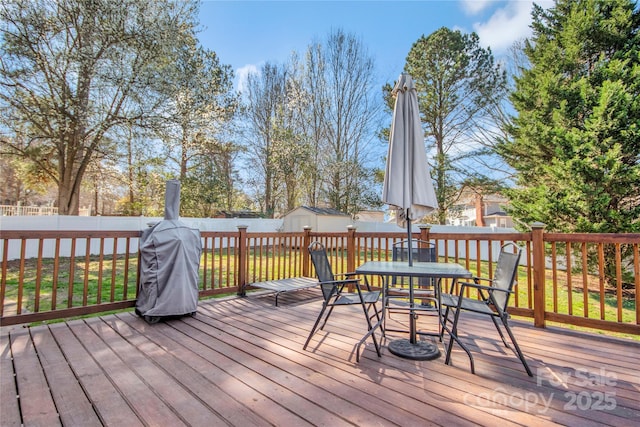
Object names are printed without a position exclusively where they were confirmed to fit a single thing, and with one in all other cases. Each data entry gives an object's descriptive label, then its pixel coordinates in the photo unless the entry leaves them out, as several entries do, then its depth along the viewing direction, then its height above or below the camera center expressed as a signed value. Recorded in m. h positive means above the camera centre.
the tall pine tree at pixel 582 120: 6.29 +2.55
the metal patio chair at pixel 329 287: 2.63 -0.55
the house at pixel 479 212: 12.98 +1.01
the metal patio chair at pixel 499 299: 2.18 -0.54
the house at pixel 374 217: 23.45 +0.96
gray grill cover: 3.29 -0.45
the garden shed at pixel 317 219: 13.41 +0.42
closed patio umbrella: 2.75 +0.59
